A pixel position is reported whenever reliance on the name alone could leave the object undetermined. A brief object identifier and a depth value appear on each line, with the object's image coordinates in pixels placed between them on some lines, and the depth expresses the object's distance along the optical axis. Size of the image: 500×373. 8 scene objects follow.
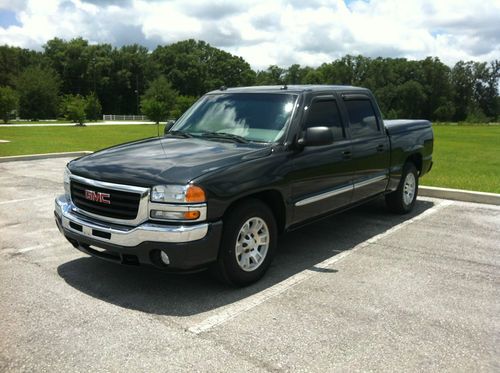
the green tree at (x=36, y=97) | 65.06
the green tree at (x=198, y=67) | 108.25
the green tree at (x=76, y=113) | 42.88
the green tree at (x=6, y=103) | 44.13
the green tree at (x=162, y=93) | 73.00
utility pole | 99.81
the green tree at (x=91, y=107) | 58.59
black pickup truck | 3.94
